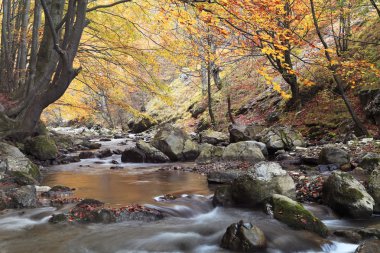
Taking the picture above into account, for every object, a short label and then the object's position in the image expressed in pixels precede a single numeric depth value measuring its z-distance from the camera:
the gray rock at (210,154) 12.34
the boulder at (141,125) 29.30
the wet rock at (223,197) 6.85
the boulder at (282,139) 12.32
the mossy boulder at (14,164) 8.34
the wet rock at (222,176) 8.82
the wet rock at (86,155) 14.19
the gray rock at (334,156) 9.32
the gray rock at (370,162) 8.02
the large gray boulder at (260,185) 6.60
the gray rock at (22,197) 6.32
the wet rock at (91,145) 17.77
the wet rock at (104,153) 14.49
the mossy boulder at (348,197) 6.06
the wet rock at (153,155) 13.07
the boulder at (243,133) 13.92
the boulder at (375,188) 6.25
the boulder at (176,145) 13.36
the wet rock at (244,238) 4.69
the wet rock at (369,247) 4.27
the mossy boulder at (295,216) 5.40
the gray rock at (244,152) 11.50
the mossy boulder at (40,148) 12.27
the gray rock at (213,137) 15.57
